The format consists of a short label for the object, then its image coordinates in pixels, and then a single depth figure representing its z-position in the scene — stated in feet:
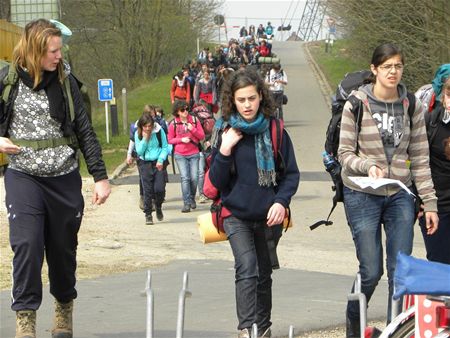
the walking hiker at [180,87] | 113.40
